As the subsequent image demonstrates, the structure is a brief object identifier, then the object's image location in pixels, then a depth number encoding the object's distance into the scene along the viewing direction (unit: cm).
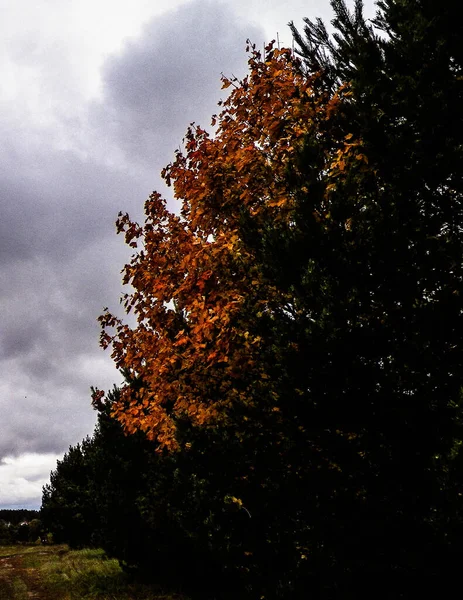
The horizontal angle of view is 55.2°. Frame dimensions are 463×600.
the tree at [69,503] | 2803
